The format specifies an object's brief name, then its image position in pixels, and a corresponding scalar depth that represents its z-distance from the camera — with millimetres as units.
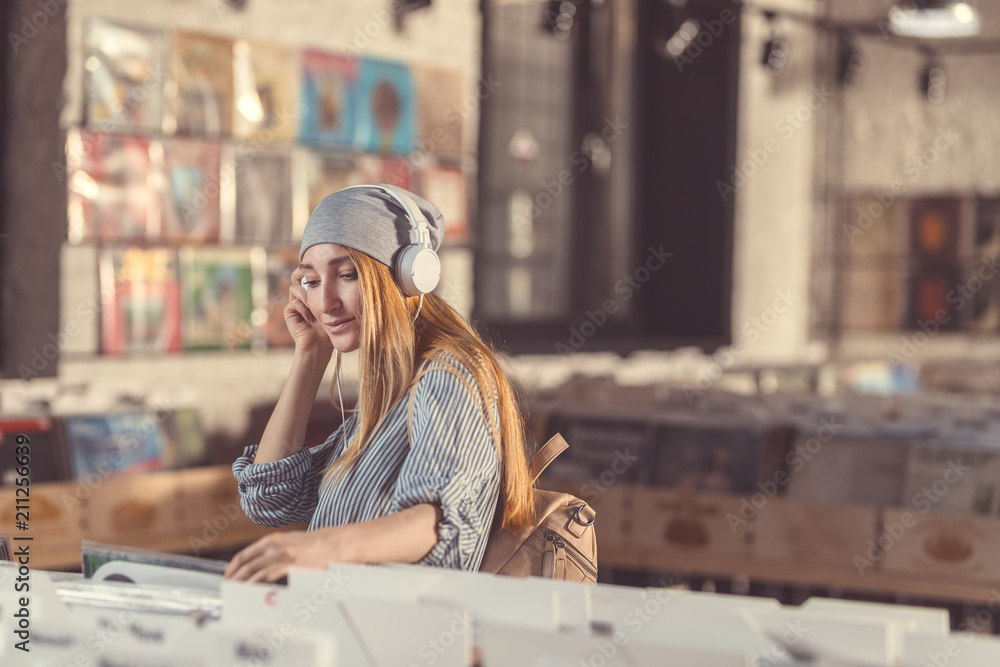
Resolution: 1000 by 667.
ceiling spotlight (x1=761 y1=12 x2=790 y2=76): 6242
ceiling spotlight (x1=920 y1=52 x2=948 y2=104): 7378
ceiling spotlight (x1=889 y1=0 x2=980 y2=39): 5559
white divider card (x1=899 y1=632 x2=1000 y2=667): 1035
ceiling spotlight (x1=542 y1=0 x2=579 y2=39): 5086
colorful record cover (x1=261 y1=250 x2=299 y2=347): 4566
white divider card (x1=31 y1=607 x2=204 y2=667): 1093
